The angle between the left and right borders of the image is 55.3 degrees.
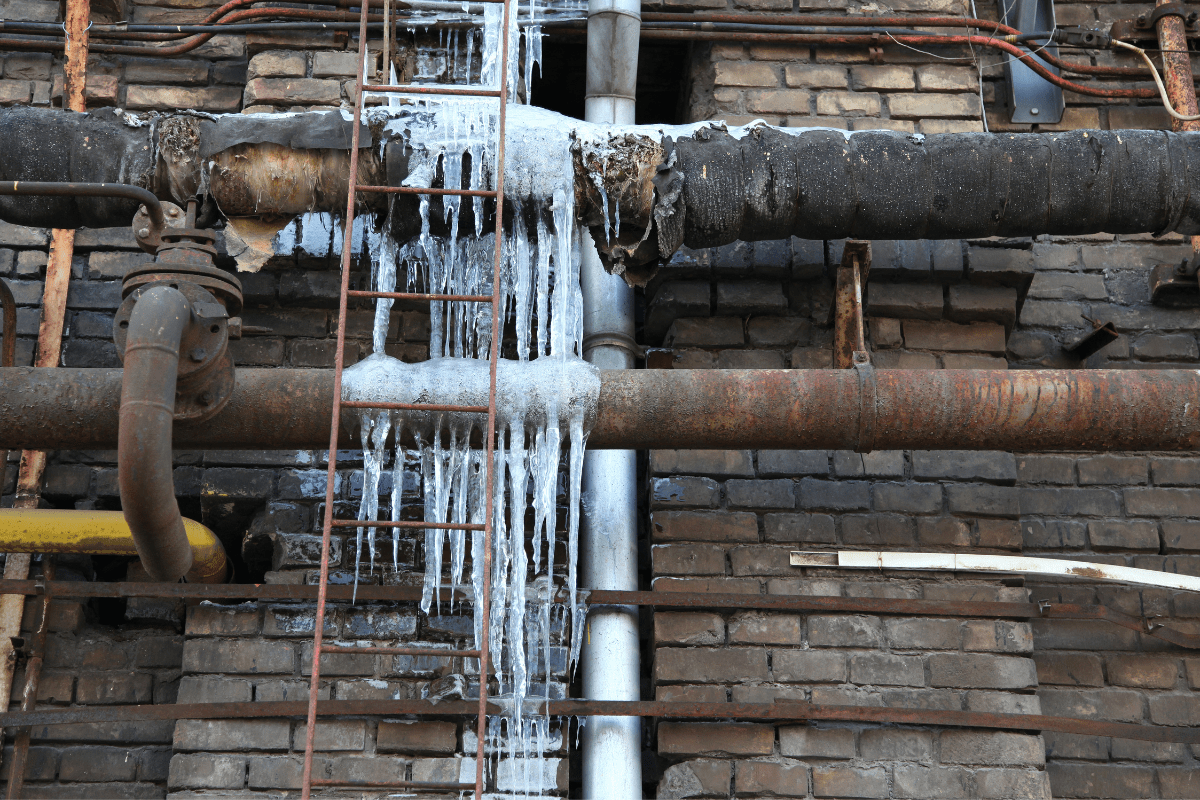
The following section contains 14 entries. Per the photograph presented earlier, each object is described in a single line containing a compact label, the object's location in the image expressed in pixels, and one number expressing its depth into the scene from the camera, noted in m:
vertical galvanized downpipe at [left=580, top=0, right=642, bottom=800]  3.53
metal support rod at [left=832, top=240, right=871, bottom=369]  3.73
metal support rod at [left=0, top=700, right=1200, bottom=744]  3.42
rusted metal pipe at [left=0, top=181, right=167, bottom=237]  3.02
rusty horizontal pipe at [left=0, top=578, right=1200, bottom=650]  3.60
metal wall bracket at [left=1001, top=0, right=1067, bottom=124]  4.49
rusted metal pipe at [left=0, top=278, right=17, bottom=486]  3.74
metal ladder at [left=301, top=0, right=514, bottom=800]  2.81
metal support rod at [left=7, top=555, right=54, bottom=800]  3.54
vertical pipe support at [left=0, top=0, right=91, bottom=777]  3.71
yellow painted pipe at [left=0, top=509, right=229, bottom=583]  3.55
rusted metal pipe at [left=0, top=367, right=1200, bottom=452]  3.18
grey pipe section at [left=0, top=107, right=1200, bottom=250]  3.37
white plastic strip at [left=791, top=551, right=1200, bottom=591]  3.71
